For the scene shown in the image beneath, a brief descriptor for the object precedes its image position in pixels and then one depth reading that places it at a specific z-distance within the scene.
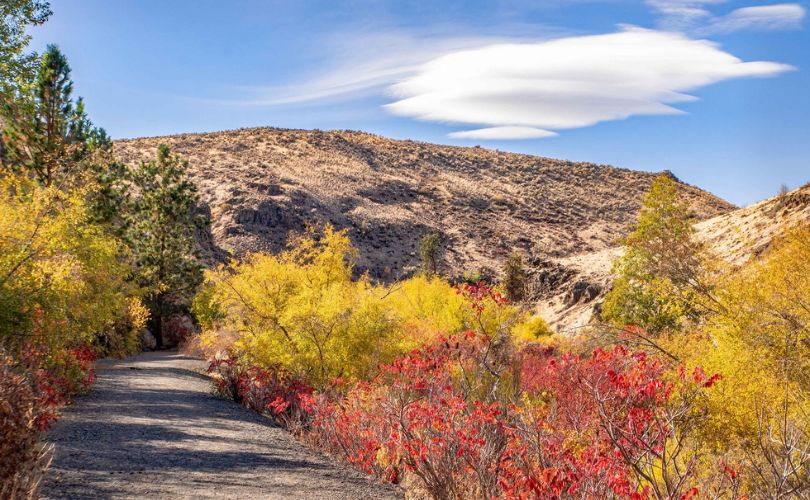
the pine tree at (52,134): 32.00
